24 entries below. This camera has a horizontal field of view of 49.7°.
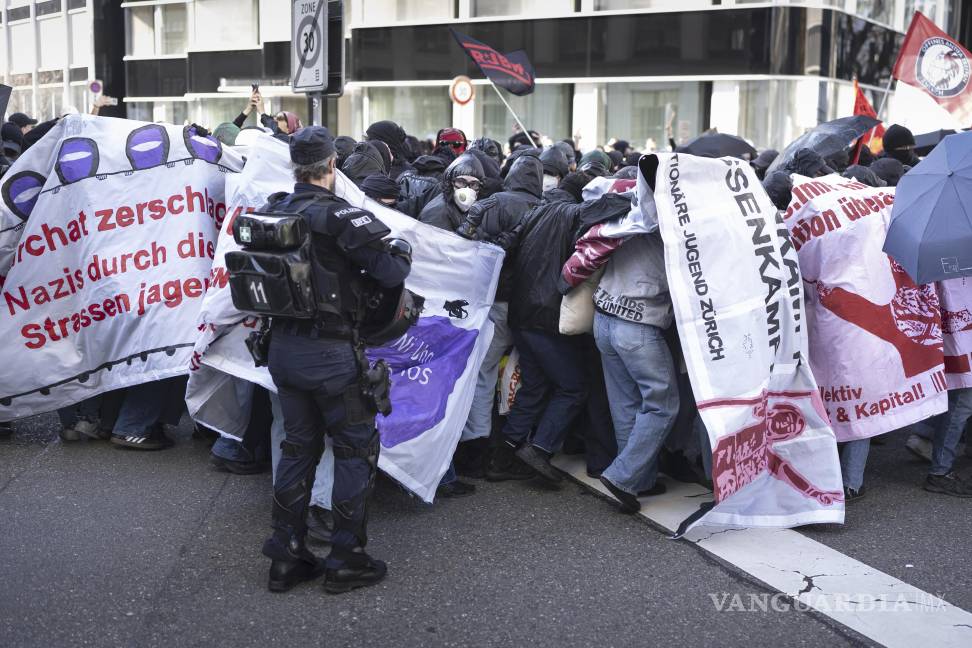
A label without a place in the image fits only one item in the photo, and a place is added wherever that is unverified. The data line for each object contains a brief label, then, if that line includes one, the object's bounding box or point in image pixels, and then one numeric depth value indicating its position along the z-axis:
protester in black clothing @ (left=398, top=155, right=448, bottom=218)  7.25
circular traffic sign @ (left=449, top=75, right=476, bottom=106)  16.23
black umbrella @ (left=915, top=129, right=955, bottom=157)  11.23
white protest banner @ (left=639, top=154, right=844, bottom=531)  4.93
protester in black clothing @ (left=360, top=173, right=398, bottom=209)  6.15
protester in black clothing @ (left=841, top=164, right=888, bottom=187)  7.48
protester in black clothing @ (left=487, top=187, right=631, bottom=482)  5.88
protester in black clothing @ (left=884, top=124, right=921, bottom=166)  9.52
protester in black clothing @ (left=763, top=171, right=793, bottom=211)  5.67
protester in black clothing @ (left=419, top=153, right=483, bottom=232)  6.22
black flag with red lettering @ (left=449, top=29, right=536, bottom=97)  11.78
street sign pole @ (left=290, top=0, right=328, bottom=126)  8.23
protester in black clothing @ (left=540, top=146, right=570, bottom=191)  7.25
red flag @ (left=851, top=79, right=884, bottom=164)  12.37
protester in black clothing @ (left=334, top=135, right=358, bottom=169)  8.09
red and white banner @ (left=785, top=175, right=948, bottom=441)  5.56
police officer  4.27
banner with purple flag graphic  5.28
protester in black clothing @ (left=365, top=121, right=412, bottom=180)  8.58
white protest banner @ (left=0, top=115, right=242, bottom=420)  6.23
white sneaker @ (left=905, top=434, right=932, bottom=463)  6.50
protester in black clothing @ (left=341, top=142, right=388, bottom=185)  6.85
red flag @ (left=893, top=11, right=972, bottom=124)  11.63
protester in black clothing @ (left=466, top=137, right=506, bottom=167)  8.59
